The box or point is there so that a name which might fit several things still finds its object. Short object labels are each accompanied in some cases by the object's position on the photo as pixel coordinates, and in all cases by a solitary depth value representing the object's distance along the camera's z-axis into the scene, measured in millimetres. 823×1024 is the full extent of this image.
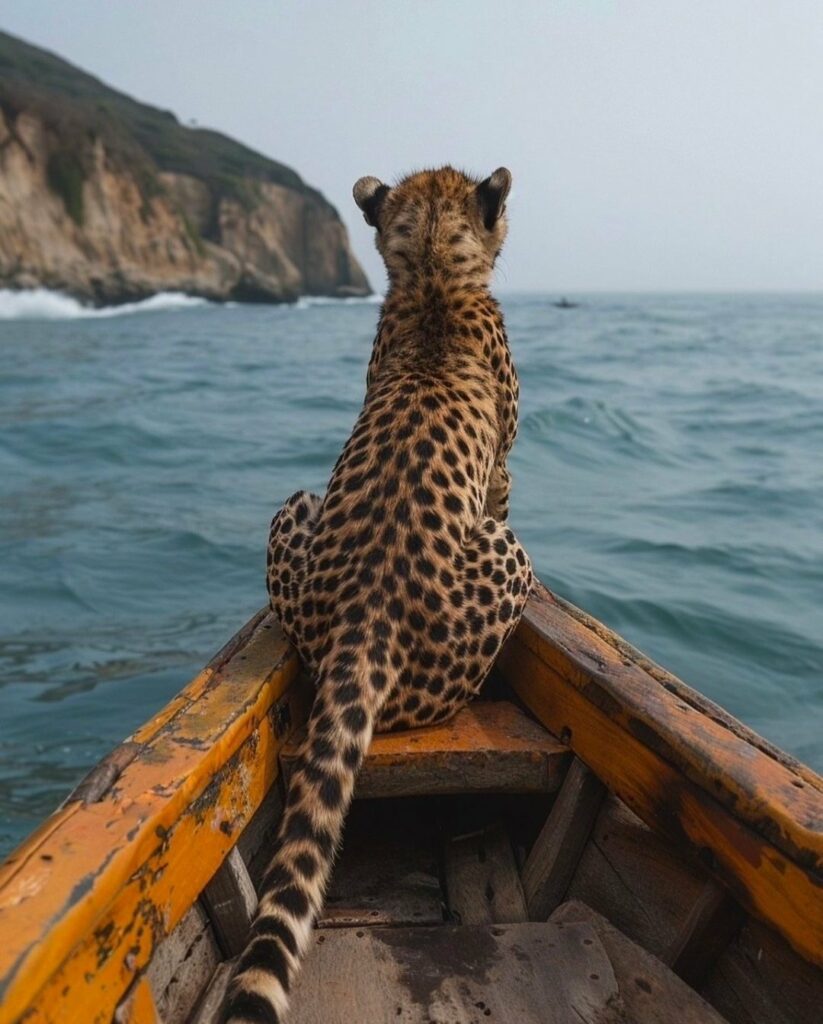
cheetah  2396
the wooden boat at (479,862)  1863
